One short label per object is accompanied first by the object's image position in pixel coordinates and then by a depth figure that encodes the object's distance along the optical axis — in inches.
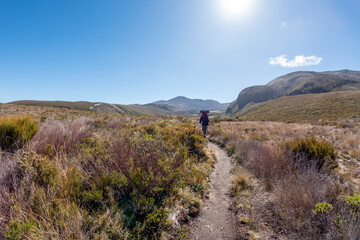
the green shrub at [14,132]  143.3
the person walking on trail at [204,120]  488.0
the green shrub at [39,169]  102.9
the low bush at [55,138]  146.6
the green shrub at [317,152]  203.6
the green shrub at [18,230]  64.2
